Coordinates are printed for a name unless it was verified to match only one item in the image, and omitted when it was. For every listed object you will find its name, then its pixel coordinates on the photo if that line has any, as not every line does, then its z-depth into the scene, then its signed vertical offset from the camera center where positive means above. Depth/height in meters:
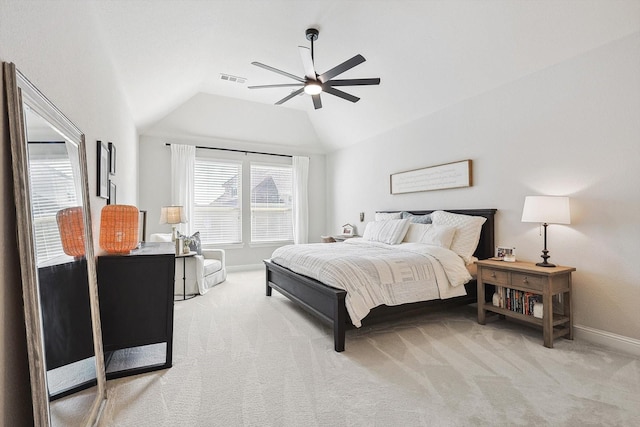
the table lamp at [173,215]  4.71 -0.16
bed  2.68 -0.99
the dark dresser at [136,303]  2.18 -0.71
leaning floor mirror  1.17 -0.24
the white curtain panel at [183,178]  5.63 +0.49
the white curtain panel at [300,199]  6.83 +0.08
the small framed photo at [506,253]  3.26 -0.59
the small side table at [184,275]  4.24 -0.97
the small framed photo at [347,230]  6.21 -0.57
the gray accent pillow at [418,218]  4.32 -0.25
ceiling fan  2.91 +1.29
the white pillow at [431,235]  3.69 -0.43
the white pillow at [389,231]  4.29 -0.43
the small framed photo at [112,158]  2.83 +0.45
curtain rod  6.01 +1.08
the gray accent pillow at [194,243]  4.61 -0.58
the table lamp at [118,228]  2.22 -0.16
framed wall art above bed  4.05 +0.33
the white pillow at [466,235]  3.61 -0.42
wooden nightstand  2.71 -0.86
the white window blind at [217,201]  6.01 +0.07
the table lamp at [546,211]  2.80 -0.12
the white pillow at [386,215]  4.86 -0.23
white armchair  4.27 -0.98
